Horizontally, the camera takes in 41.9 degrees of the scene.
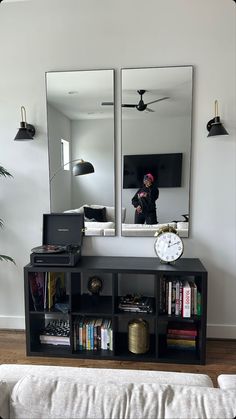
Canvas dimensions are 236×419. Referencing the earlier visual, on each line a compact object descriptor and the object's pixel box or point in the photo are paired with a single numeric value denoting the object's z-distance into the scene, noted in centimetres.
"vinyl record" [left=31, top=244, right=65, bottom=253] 229
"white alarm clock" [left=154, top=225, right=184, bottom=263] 229
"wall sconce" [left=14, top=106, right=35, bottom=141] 244
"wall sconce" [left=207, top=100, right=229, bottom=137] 225
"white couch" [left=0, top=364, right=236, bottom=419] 87
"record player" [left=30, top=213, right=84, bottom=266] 257
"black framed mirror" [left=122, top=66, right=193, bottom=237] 242
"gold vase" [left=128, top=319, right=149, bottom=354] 226
